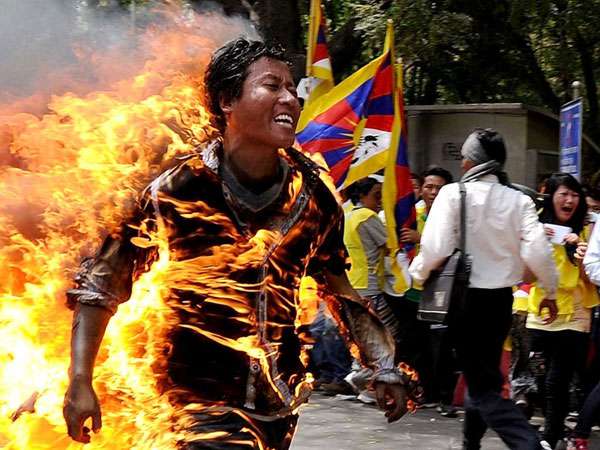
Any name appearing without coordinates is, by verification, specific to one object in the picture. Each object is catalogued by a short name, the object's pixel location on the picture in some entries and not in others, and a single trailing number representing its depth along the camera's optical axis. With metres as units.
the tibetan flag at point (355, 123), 7.71
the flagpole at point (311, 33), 8.38
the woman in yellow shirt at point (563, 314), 6.37
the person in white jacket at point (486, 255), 5.40
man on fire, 2.93
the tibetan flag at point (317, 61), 8.38
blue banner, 7.58
